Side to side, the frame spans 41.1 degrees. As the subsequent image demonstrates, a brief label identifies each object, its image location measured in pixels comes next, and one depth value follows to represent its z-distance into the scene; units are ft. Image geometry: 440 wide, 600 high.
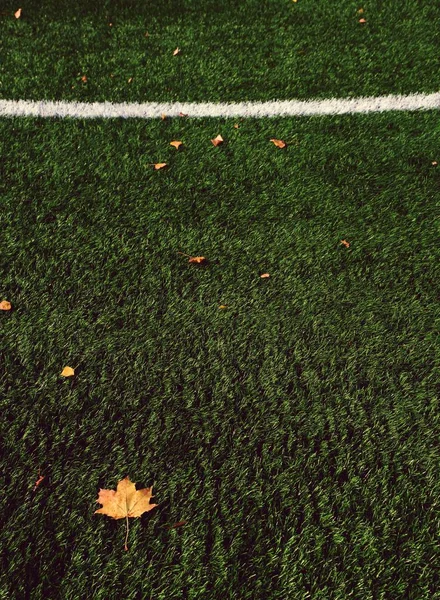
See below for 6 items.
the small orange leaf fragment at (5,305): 7.68
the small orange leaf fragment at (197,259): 8.42
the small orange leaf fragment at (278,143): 10.61
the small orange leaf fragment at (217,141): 10.63
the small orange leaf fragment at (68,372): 7.00
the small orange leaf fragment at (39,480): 6.07
